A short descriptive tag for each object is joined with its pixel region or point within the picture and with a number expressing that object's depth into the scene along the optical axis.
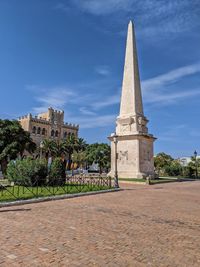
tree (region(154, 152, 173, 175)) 58.22
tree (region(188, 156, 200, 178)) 43.92
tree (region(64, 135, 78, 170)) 54.26
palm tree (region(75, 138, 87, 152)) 55.59
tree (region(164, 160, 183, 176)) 42.17
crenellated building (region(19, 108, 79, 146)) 66.91
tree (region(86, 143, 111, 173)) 53.38
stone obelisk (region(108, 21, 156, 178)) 23.41
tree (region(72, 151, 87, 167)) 54.18
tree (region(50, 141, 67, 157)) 53.58
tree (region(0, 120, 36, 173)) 34.87
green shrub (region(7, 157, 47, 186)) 14.84
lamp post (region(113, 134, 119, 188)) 15.49
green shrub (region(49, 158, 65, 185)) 15.66
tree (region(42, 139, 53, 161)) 53.72
